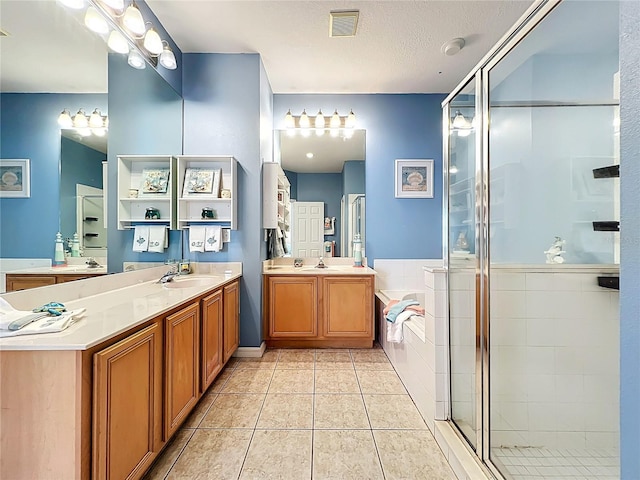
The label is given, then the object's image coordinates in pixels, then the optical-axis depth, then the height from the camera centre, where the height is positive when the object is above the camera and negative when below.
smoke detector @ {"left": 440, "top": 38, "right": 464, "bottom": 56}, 2.61 +1.78
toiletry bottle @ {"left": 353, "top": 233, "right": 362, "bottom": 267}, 3.50 -0.11
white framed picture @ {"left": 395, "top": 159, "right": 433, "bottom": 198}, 3.53 +0.77
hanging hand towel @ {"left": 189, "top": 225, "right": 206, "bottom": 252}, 2.73 +0.00
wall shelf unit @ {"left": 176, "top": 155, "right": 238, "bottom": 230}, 2.70 +0.50
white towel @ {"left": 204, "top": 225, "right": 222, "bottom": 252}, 2.72 +0.02
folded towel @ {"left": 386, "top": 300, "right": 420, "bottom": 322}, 2.40 -0.56
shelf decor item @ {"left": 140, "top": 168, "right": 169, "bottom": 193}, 2.37 +0.52
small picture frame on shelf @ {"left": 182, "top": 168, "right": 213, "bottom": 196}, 2.71 +0.55
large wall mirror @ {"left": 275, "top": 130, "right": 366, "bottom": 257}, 3.54 +0.75
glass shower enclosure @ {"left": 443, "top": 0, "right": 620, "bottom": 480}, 1.45 -0.04
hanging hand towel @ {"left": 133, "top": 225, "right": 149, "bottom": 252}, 2.21 +0.02
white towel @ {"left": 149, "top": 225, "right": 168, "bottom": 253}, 2.39 +0.03
